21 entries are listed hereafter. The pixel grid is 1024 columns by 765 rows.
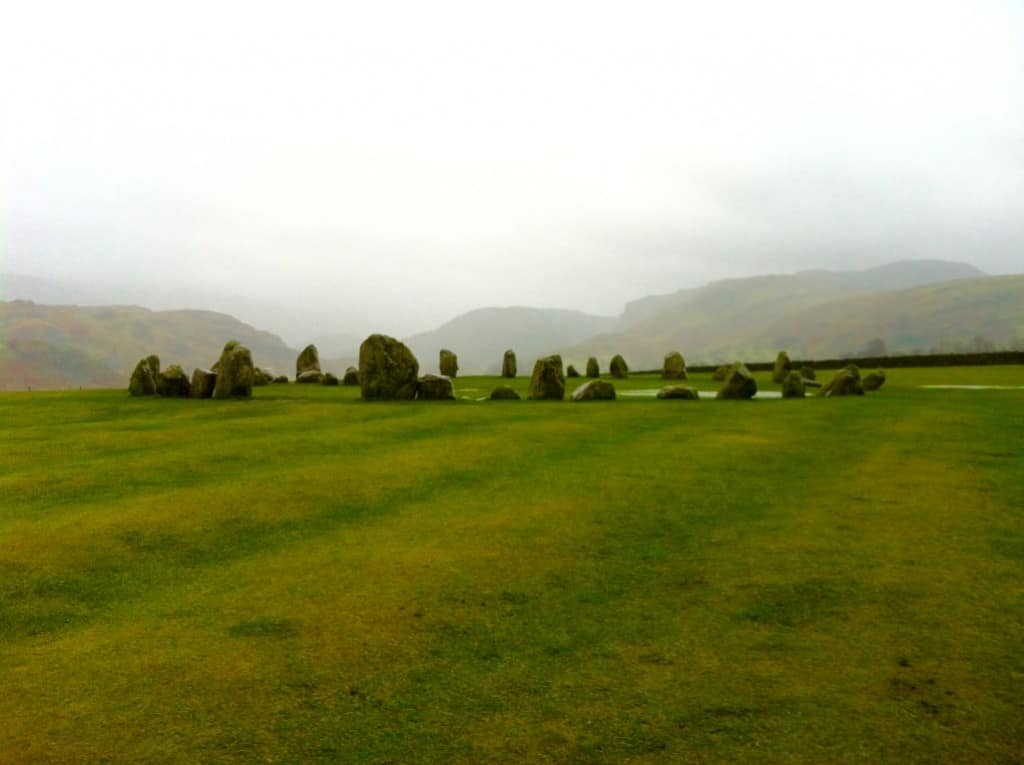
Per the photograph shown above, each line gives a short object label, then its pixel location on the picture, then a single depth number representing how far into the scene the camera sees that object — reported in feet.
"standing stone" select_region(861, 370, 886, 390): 84.74
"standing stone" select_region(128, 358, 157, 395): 78.84
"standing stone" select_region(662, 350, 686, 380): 124.57
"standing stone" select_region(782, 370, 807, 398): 78.02
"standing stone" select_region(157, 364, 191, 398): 76.69
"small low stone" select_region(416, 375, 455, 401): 76.54
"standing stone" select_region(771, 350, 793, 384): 106.42
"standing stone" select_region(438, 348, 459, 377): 131.95
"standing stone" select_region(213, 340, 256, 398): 75.05
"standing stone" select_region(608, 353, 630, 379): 135.44
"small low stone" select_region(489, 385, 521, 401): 77.00
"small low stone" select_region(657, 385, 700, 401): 76.18
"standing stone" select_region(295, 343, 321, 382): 120.57
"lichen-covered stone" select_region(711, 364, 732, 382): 114.93
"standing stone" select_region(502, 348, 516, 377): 134.82
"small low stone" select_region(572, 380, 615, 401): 74.95
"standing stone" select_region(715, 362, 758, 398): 75.77
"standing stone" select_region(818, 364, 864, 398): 76.43
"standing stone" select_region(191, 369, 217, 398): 75.72
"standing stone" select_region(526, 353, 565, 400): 78.12
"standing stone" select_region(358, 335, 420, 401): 76.13
